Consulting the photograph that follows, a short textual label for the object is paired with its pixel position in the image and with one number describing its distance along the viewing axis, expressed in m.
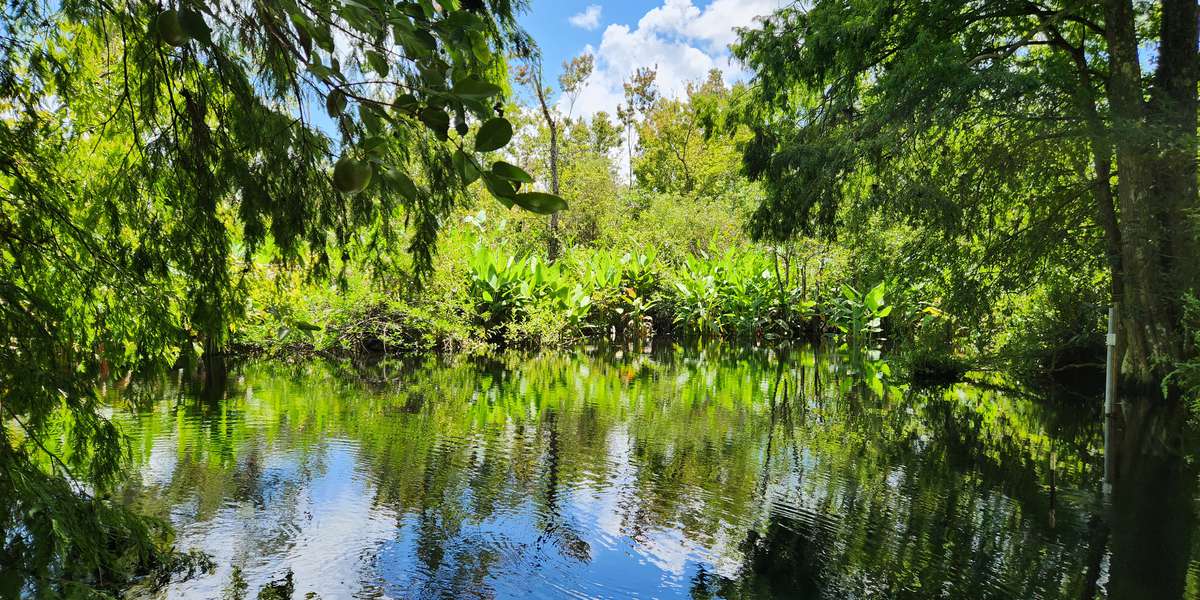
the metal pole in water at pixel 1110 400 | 6.52
